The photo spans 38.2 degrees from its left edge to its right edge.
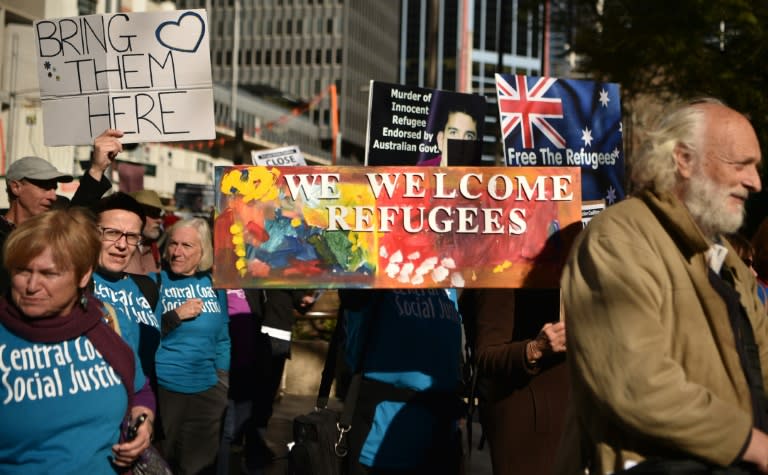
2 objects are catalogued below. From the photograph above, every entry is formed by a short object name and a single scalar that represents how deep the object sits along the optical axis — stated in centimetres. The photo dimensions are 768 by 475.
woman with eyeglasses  510
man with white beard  277
